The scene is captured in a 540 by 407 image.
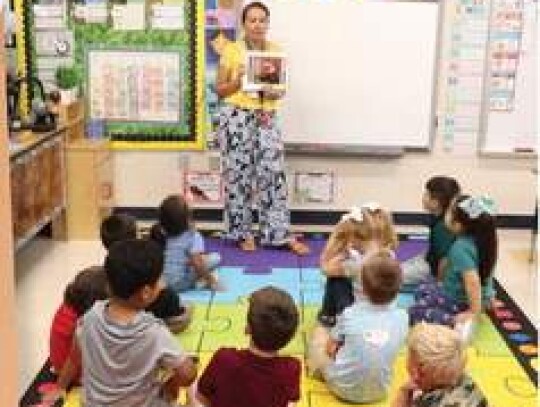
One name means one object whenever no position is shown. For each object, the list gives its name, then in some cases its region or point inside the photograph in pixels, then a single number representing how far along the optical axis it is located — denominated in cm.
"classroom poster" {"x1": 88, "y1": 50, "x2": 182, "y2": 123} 442
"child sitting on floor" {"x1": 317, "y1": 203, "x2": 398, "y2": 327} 288
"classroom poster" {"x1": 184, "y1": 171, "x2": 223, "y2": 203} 457
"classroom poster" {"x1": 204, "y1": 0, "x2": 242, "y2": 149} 430
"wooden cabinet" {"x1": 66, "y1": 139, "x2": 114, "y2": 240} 418
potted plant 433
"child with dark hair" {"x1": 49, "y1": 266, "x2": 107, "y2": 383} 237
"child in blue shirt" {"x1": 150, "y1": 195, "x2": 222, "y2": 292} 322
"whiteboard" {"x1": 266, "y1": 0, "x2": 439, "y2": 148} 430
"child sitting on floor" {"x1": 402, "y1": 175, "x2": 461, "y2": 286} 333
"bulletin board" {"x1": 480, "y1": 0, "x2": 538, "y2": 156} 430
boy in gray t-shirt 178
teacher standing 399
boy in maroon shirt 184
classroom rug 259
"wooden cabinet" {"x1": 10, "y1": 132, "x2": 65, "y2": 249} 355
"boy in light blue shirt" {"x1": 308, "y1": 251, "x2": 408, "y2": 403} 239
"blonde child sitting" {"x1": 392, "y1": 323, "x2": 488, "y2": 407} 175
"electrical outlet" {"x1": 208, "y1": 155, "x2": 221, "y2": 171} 454
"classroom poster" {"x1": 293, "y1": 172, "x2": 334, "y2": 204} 457
